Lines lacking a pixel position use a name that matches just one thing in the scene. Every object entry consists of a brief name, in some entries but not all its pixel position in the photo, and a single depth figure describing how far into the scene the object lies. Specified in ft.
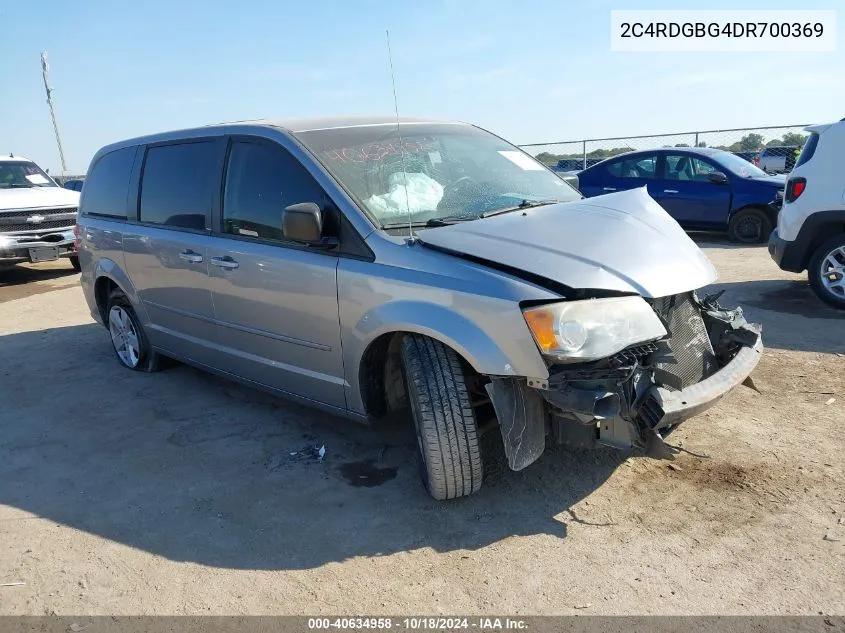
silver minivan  9.10
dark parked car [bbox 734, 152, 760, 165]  56.49
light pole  75.56
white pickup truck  33.53
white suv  20.66
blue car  34.68
